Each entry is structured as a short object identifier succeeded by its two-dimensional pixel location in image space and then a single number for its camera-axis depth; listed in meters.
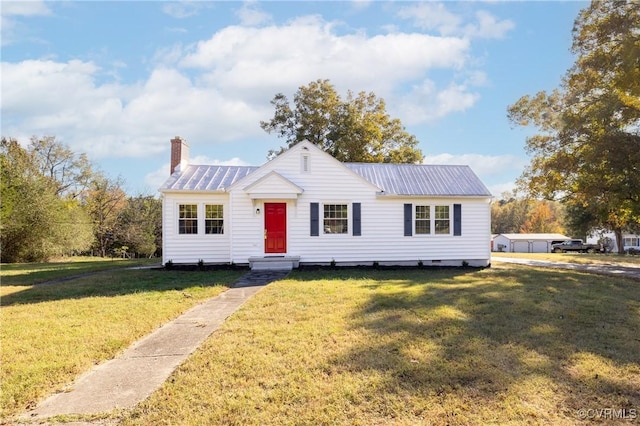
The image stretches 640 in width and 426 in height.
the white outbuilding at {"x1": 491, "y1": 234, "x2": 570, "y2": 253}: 57.38
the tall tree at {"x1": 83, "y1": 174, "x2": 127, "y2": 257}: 33.47
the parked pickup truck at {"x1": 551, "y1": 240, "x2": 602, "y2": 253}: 49.34
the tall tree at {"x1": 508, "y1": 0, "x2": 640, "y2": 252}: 13.15
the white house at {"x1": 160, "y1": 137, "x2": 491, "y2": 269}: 14.62
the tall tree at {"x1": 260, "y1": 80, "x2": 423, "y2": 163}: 27.48
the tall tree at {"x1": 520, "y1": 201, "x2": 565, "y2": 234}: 73.12
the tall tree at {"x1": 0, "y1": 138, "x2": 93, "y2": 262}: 21.14
